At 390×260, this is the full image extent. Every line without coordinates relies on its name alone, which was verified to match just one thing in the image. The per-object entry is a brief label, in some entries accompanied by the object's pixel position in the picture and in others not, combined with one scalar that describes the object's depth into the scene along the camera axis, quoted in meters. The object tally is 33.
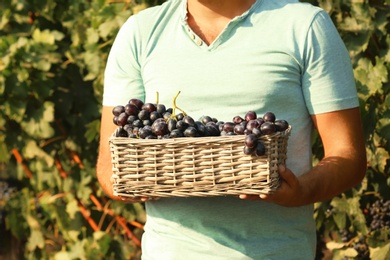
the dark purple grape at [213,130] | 2.78
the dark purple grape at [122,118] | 2.91
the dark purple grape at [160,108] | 2.89
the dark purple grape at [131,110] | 2.91
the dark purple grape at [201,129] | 2.77
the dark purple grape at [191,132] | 2.75
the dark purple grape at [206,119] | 2.83
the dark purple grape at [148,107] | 2.88
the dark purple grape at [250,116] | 2.78
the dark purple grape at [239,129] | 2.74
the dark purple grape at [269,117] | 2.75
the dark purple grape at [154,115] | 2.86
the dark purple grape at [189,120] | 2.77
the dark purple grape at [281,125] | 2.76
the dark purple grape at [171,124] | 2.78
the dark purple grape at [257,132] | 2.68
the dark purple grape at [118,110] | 2.96
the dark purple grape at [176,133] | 2.76
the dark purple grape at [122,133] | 2.92
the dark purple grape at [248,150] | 2.70
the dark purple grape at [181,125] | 2.76
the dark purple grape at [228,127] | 2.77
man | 2.97
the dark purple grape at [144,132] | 2.82
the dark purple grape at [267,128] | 2.70
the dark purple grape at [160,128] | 2.80
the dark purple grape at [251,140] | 2.67
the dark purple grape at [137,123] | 2.87
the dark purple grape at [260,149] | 2.69
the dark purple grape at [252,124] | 2.72
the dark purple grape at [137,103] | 2.94
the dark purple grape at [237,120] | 2.79
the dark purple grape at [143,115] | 2.87
